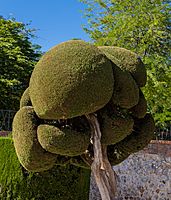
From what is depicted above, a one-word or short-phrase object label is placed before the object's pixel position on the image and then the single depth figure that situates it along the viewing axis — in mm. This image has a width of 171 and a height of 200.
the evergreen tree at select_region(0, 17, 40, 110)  14320
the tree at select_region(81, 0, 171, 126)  9883
